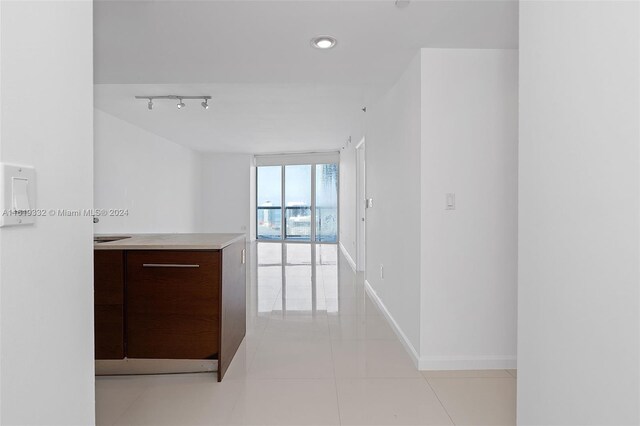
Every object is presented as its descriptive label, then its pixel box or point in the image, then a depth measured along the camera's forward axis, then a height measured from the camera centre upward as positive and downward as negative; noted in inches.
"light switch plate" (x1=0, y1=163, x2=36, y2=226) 27.5 +1.0
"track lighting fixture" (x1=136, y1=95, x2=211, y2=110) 190.1 +54.6
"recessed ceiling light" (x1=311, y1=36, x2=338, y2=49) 95.1 +41.6
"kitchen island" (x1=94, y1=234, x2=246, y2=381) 95.8 -23.3
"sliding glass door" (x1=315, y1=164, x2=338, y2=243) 394.6 +5.6
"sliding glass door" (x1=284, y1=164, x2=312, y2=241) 415.8 +6.9
